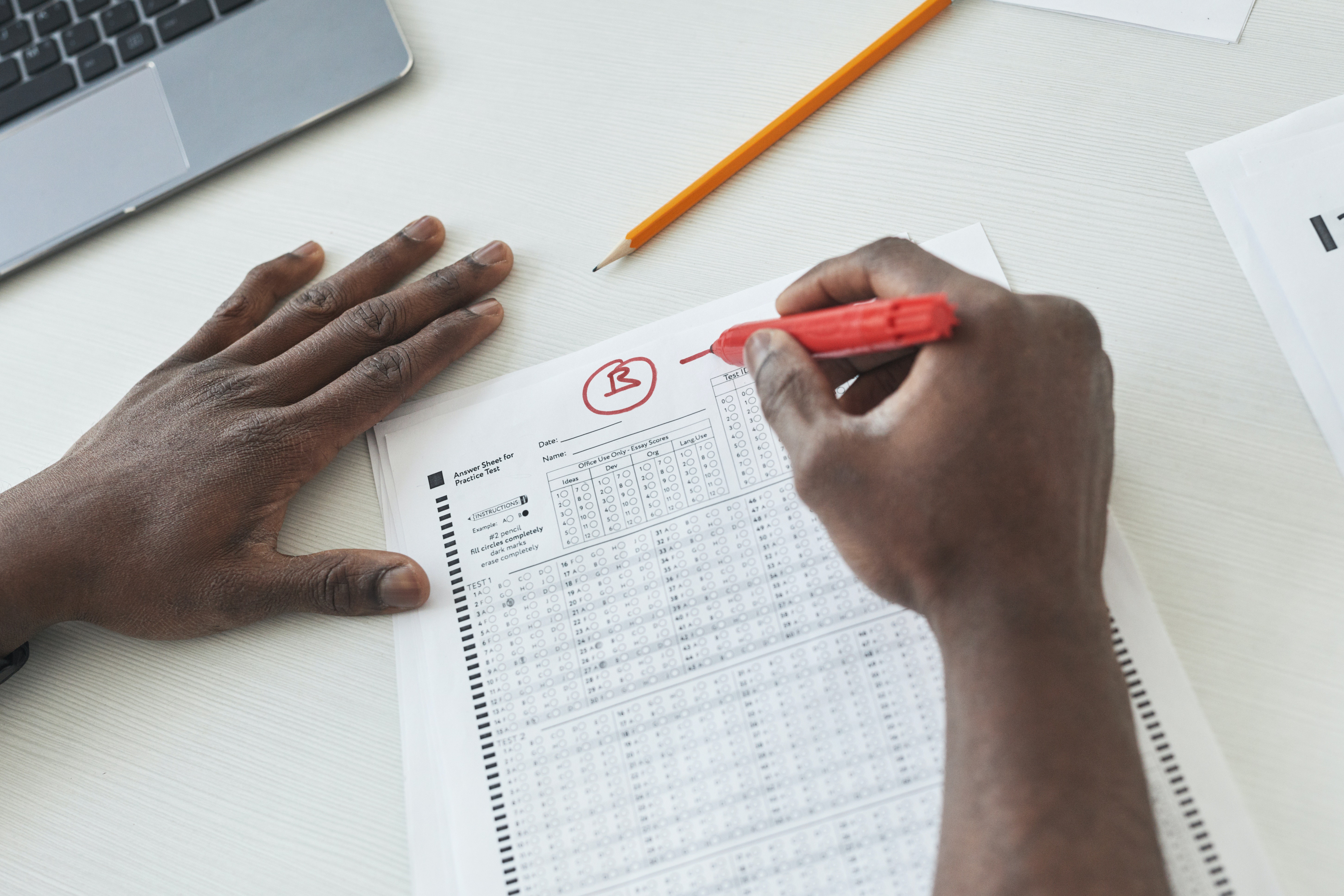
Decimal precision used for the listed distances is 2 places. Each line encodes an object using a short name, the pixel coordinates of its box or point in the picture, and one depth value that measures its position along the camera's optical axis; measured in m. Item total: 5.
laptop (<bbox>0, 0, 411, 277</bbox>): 0.70
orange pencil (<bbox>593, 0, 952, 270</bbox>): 0.65
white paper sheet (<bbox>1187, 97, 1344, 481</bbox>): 0.54
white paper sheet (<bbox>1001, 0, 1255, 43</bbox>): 0.62
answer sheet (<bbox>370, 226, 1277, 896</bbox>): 0.50
